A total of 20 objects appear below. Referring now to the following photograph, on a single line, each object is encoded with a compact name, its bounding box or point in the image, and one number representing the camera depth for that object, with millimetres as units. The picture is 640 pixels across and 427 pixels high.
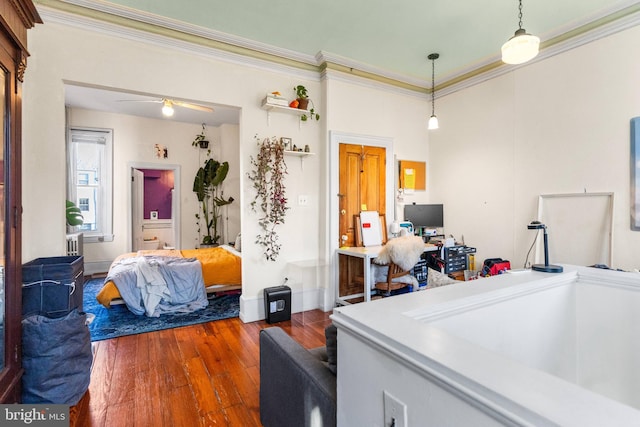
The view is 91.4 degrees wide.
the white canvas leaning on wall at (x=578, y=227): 2867
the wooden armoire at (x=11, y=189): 1672
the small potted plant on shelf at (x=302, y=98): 3563
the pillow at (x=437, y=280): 2316
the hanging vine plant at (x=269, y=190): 3377
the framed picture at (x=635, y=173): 2664
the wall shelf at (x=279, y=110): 3354
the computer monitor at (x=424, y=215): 4285
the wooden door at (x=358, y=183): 3811
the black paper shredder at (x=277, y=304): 3275
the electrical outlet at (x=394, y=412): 776
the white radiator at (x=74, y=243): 4496
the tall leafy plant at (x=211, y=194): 6195
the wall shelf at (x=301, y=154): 3511
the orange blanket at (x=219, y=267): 4016
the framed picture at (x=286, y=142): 3500
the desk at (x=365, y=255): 3285
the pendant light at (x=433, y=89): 3576
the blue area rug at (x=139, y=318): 3118
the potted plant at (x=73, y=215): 4742
